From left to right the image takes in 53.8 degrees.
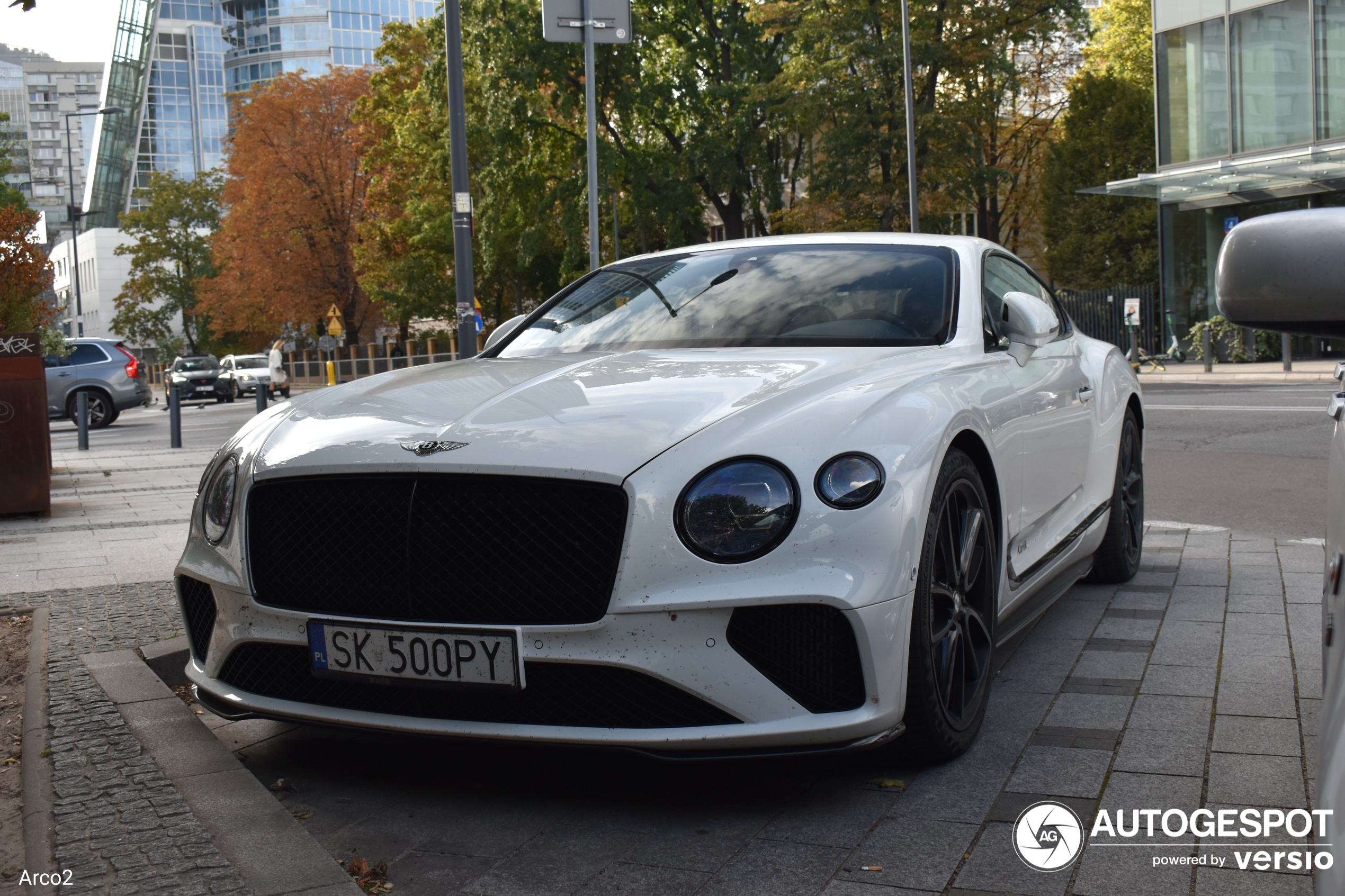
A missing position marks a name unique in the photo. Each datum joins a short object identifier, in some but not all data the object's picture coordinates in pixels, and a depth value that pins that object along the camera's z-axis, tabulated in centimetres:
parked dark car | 4184
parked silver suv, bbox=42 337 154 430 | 2597
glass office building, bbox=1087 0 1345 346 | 2670
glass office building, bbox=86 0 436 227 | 12169
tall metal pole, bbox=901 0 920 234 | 2911
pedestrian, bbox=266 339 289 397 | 3697
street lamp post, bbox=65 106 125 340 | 4059
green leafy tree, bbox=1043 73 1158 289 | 3941
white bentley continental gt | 287
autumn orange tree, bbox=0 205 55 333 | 1156
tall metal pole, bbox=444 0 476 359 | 1298
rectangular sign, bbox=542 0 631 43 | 1384
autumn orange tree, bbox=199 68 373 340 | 4997
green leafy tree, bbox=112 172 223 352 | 7194
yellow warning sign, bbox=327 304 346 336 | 3847
